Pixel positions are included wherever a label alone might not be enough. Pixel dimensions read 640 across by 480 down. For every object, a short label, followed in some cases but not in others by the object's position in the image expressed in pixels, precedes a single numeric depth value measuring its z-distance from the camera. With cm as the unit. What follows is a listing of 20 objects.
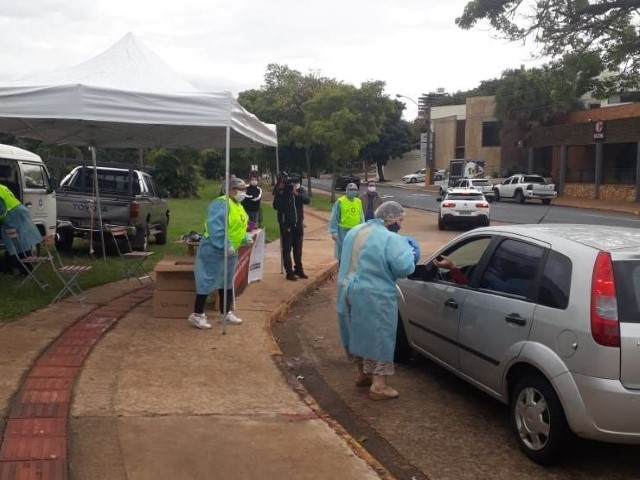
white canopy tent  670
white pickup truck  3991
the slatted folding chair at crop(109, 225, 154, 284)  919
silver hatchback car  384
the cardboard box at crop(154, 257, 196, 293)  760
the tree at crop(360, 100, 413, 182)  7269
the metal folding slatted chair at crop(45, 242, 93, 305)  786
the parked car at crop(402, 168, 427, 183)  7206
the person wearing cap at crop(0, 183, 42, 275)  888
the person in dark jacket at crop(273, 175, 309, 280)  1055
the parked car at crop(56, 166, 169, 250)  1270
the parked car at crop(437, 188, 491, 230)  2273
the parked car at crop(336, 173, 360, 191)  4714
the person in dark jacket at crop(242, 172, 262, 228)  1403
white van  1084
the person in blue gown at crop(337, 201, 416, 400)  512
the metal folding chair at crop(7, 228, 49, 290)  870
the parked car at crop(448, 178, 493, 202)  4096
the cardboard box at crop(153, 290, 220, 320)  766
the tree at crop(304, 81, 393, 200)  3550
